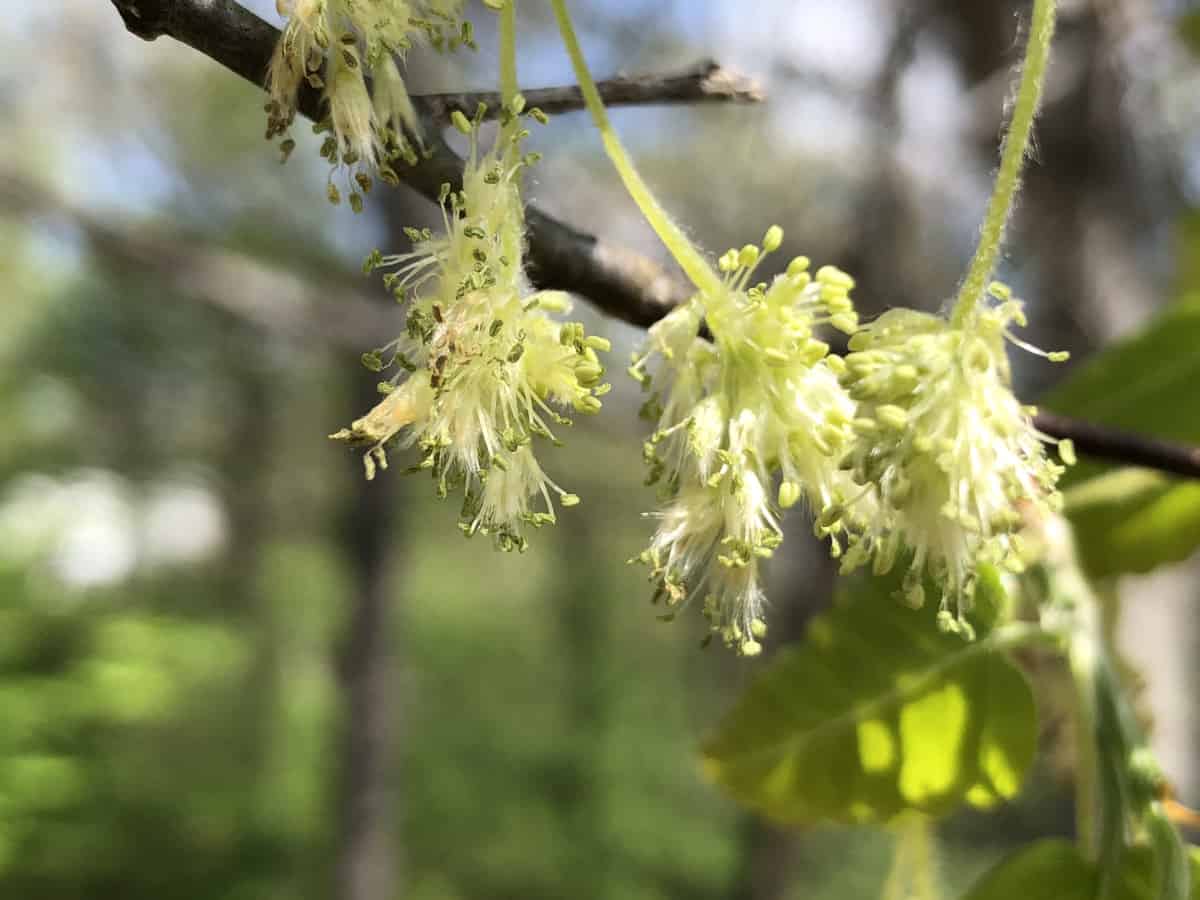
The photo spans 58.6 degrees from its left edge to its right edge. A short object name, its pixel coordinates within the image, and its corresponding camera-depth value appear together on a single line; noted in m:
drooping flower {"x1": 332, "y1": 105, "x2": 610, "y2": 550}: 0.07
